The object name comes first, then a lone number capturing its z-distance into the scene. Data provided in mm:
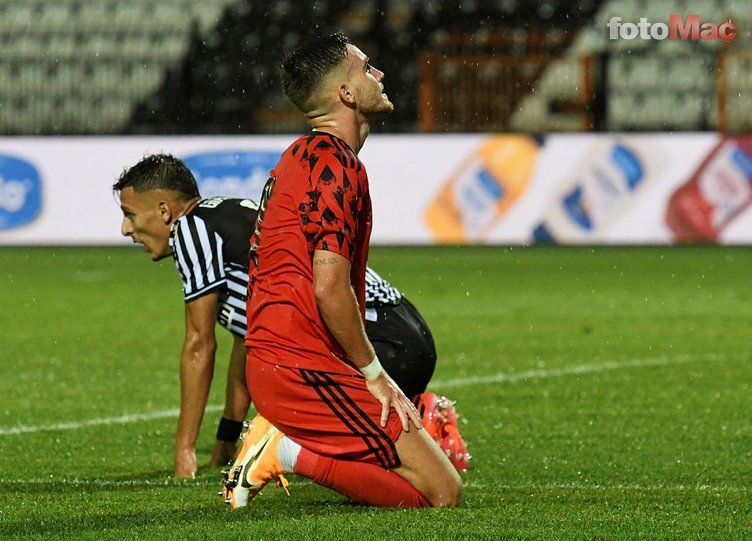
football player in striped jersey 12187
